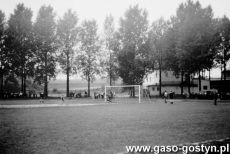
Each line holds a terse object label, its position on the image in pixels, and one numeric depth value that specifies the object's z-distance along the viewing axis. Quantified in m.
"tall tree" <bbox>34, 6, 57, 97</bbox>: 56.25
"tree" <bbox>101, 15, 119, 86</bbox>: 59.84
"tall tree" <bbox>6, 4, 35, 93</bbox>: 54.72
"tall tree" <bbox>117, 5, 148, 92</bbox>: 57.12
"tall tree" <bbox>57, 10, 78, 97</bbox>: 59.19
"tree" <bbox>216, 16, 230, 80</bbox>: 55.12
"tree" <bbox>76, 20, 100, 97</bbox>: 60.25
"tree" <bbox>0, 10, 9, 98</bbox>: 53.91
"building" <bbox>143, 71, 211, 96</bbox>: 67.08
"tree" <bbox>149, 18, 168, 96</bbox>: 56.80
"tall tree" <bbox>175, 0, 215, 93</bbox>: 50.34
